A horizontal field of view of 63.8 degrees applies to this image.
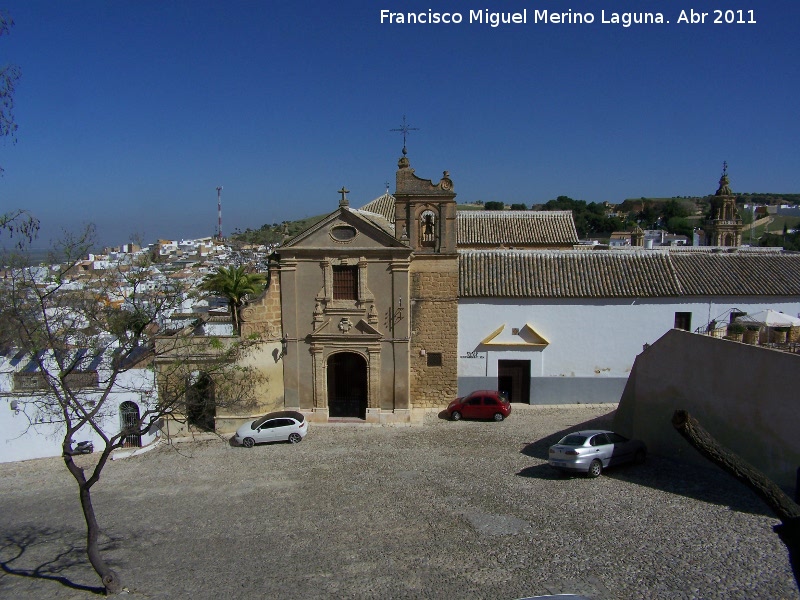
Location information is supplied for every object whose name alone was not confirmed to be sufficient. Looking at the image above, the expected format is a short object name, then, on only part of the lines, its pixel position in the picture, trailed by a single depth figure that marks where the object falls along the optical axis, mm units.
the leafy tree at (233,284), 30342
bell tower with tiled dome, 48125
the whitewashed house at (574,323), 24984
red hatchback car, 23203
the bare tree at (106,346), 12969
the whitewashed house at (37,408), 20922
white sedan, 21172
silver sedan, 16484
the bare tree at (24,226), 9867
